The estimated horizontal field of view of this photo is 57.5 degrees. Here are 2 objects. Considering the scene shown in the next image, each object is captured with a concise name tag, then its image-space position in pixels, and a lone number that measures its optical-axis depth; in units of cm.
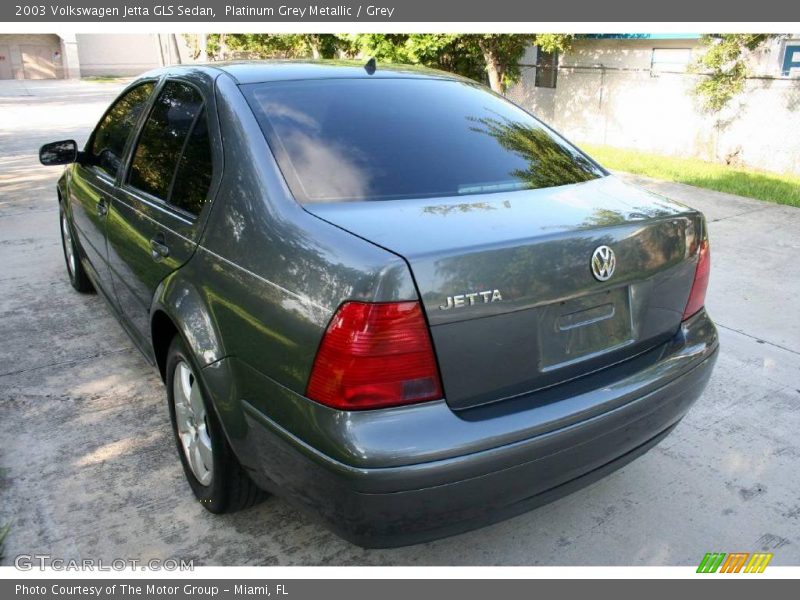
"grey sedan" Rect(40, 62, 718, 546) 203
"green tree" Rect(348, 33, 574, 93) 1370
